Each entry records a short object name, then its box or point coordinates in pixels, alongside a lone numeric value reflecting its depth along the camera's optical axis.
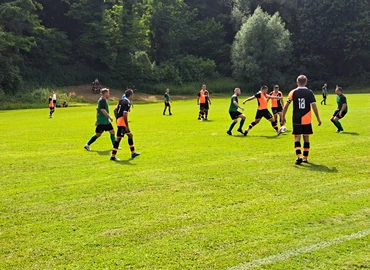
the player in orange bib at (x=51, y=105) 28.97
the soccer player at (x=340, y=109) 15.82
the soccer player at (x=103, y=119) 12.23
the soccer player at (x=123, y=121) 11.27
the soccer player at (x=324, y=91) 34.66
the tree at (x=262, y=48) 67.44
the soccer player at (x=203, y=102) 22.64
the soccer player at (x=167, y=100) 27.64
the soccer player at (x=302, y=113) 10.16
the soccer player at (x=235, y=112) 16.41
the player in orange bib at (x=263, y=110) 15.84
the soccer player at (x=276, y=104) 17.50
